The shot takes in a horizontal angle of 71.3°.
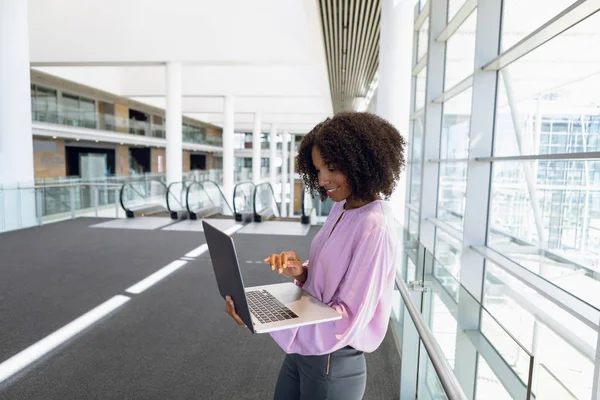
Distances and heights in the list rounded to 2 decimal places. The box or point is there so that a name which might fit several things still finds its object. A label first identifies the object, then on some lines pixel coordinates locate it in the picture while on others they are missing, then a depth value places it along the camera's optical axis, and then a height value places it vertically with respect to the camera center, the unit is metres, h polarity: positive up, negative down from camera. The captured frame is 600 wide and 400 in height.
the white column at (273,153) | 31.64 +0.99
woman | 1.24 -0.29
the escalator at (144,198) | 11.55 -1.08
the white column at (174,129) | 13.59 +1.16
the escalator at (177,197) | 12.26 -1.06
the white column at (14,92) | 8.54 +1.42
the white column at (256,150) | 25.12 +1.00
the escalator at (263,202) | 11.15 -1.12
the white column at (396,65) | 6.84 +1.75
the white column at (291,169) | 38.94 -0.25
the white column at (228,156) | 19.86 +0.45
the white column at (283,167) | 34.59 -0.06
